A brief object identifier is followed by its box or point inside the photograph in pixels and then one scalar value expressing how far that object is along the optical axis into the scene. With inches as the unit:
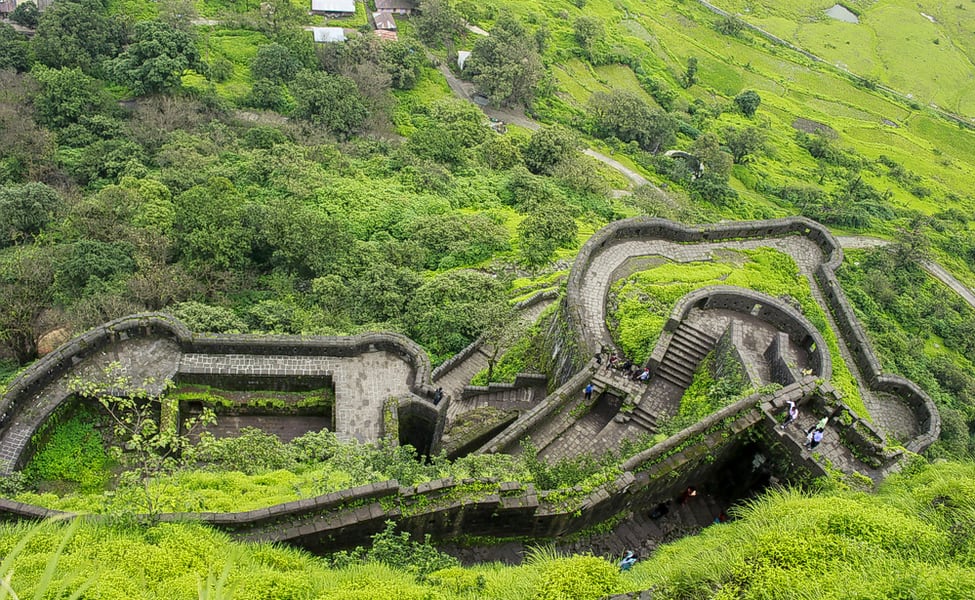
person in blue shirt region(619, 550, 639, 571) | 585.9
